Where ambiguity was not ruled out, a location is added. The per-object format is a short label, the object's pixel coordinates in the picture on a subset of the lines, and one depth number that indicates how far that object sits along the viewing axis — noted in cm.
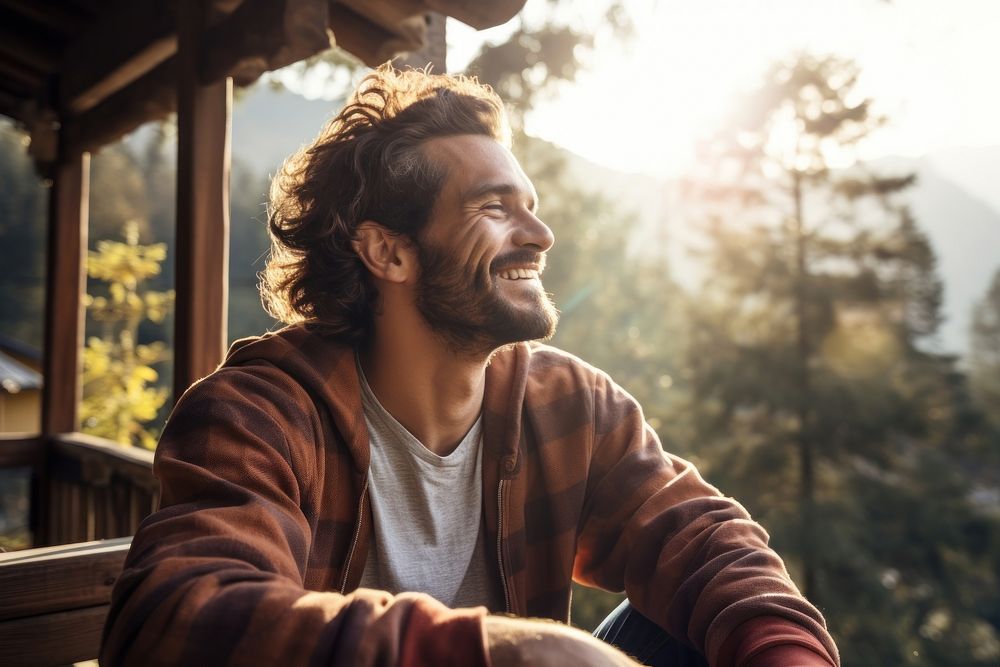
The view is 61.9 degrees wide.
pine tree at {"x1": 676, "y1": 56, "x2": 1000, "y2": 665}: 1400
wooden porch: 158
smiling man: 119
